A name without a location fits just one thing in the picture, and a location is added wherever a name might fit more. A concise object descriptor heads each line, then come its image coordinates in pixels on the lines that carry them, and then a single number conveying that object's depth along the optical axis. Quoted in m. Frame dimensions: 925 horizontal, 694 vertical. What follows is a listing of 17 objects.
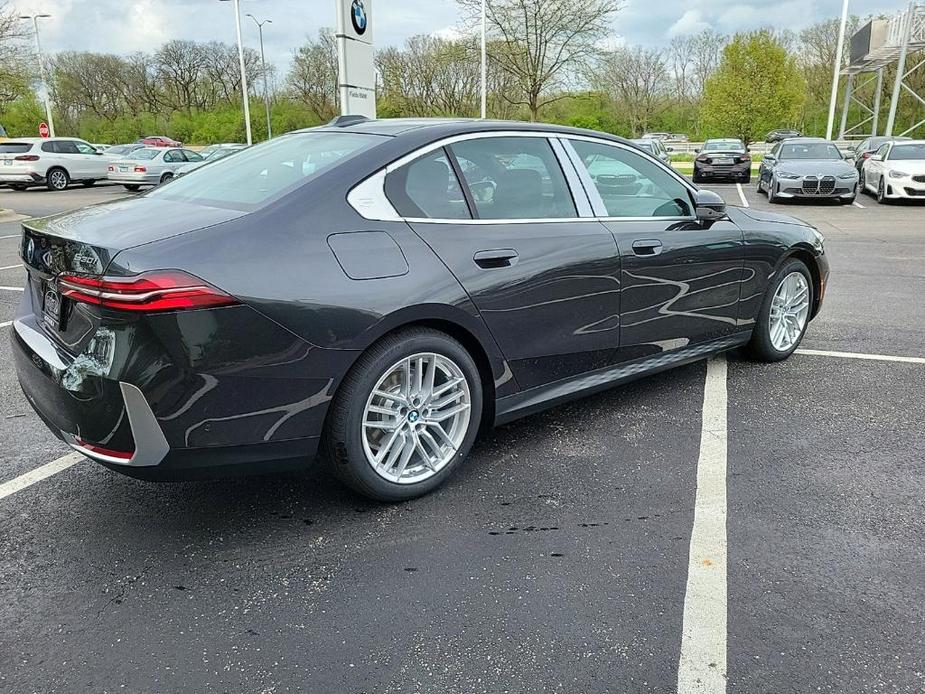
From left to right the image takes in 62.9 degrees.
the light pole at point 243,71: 41.47
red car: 42.19
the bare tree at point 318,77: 52.50
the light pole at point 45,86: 40.27
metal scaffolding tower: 29.70
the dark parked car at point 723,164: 24.09
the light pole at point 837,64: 28.56
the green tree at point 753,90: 33.53
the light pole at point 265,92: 51.96
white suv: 23.62
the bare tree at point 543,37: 31.78
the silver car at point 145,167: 23.06
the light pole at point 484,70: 29.17
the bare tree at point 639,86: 53.06
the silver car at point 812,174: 16.86
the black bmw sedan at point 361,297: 2.49
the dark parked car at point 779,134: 46.14
